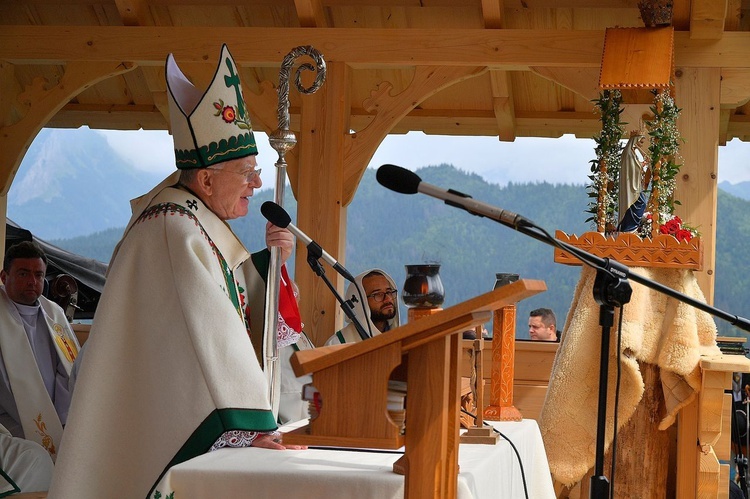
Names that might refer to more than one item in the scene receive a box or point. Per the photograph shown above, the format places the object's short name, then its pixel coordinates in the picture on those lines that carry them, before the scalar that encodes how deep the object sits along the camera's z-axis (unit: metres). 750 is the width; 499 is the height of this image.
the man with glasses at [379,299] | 5.74
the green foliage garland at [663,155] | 4.82
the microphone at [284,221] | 2.91
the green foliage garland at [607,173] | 4.82
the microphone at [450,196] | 2.05
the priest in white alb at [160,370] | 2.75
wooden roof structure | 5.73
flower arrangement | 4.59
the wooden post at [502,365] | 3.30
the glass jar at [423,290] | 2.78
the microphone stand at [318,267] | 2.82
